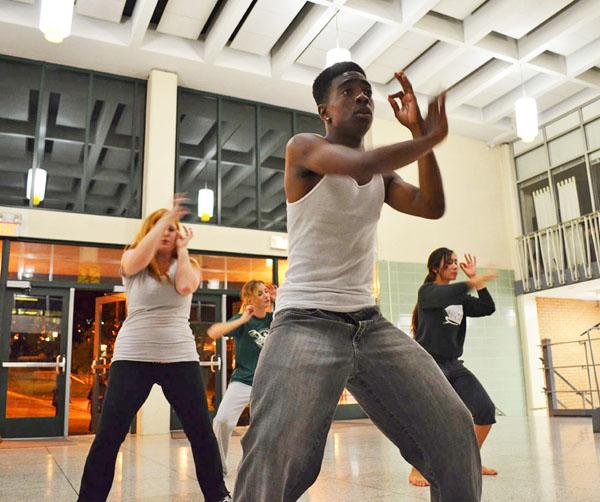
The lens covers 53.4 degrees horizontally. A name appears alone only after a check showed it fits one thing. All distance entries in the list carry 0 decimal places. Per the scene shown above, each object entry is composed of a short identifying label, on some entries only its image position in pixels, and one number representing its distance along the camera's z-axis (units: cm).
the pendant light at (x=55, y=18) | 562
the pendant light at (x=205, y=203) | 943
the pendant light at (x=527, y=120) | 880
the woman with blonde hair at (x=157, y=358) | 248
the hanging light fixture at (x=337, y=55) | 721
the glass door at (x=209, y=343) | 929
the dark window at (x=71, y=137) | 898
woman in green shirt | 379
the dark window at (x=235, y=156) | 1023
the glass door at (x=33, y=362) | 807
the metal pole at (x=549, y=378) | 906
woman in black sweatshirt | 347
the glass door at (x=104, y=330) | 889
